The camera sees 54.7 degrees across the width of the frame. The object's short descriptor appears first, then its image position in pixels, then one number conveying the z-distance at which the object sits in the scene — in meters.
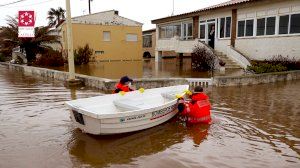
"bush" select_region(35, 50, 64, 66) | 25.02
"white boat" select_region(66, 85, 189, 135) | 6.36
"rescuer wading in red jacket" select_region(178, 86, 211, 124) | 7.56
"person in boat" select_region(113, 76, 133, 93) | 8.56
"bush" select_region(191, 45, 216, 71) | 18.38
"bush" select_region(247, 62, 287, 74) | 15.71
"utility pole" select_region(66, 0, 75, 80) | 13.89
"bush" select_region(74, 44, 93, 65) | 26.16
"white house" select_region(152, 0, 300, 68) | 17.08
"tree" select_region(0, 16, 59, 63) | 26.36
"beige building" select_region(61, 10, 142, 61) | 29.94
